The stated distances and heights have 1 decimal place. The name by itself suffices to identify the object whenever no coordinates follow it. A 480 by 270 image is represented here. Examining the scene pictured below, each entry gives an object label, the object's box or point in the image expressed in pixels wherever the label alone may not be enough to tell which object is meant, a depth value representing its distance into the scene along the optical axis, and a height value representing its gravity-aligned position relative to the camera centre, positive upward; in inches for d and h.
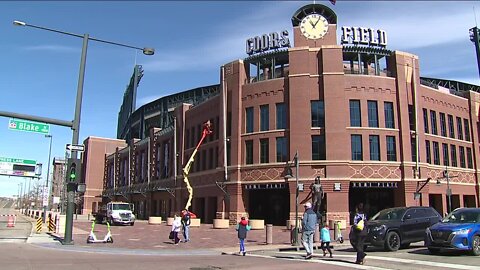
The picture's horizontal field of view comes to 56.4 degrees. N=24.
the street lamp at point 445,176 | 1515.0 +118.2
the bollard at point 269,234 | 931.5 -46.8
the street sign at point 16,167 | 1883.6 +174.6
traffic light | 837.2 +72.4
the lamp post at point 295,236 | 820.0 -44.2
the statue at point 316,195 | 1426.4 +53.7
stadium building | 1536.7 +298.8
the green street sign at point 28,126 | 866.8 +160.6
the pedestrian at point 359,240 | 548.7 -33.8
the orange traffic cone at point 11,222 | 1590.8 -49.3
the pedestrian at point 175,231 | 930.7 -42.9
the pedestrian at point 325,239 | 638.4 -38.3
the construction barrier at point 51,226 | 1274.7 -48.7
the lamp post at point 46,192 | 1793.8 +66.9
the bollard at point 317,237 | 904.3 -50.8
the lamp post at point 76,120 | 834.2 +169.1
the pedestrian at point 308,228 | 603.8 -21.6
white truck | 1679.4 -13.8
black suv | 684.1 -20.3
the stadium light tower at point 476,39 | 2726.4 +1057.2
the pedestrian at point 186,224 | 996.6 -30.4
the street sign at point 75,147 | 855.7 +116.7
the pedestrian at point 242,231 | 711.1 -31.7
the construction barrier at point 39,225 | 1193.5 -44.8
